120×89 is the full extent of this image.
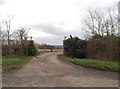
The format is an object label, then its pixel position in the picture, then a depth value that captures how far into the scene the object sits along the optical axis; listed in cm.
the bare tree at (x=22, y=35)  1679
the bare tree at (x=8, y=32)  1678
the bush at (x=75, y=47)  1316
